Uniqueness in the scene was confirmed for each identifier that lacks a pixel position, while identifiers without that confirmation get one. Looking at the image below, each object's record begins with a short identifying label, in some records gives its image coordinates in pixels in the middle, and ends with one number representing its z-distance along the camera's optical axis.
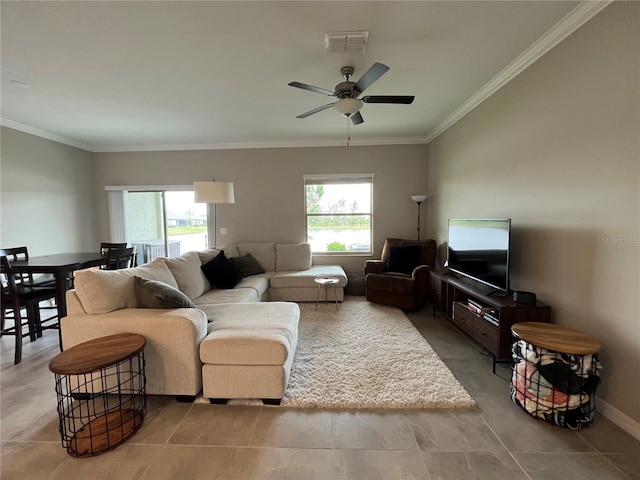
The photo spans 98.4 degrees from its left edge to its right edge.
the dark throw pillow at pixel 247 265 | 4.30
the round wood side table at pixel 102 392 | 1.60
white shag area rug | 2.01
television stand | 2.20
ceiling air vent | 2.05
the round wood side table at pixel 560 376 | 1.70
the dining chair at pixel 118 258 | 3.44
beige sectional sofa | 1.95
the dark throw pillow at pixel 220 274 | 3.64
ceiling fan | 2.41
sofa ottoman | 1.95
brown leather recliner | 3.89
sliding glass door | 5.20
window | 5.14
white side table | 3.91
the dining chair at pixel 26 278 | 3.16
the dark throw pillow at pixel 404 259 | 4.41
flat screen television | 2.46
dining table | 2.79
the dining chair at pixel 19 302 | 2.63
